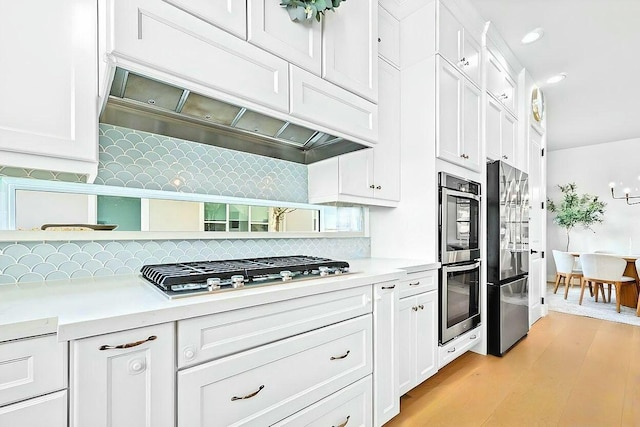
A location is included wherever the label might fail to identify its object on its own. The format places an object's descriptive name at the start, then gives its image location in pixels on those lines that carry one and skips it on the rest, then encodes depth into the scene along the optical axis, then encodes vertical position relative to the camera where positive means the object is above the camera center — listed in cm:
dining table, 483 -112
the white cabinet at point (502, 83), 324 +146
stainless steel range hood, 131 +49
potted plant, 659 +15
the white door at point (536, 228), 406 -15
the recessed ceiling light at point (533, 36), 315 +182
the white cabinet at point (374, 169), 216 +34
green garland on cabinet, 153 +101
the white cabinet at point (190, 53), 107 +63
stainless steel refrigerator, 293 -41
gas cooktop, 115 -23
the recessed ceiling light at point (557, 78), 404 +178
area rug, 429 -136
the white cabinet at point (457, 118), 245 +82
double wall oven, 239 -30
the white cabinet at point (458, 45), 247 +143
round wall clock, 419 +152
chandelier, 629 +41
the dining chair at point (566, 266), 541 -85
